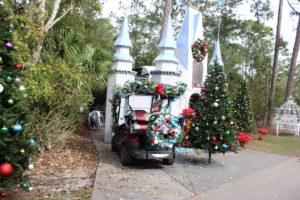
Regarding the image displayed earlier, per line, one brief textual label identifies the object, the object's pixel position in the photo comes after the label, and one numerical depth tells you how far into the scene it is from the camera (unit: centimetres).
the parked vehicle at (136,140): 755
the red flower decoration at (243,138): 1186
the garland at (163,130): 721
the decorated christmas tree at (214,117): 828
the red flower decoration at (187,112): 900
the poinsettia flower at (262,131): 1697
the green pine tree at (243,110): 1455
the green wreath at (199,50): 1567
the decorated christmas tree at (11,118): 393
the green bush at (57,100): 725
